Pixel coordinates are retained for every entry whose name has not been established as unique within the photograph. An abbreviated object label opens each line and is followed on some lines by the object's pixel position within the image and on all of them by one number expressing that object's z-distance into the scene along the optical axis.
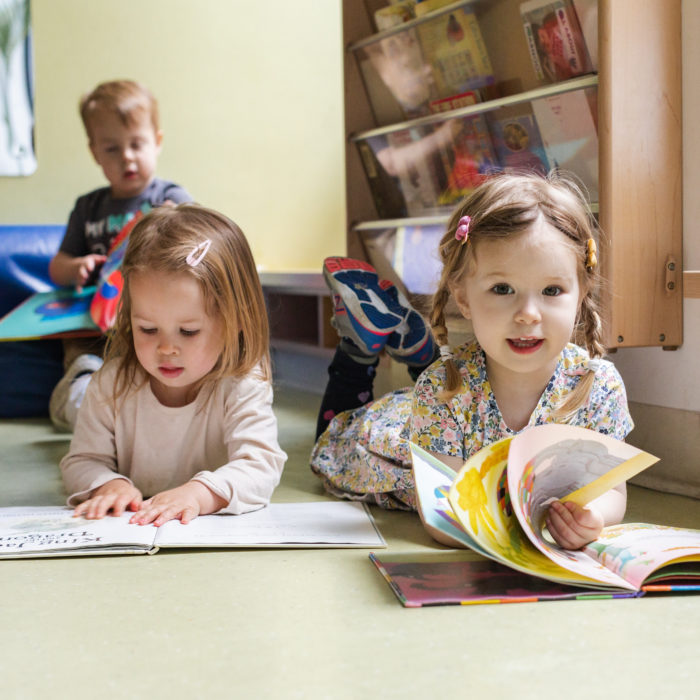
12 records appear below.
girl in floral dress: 1.20
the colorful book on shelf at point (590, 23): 1.53
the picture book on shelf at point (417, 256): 2.17
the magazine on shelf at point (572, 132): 1.58
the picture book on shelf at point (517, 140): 1.78
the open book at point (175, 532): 1.15
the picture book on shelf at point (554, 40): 1.61
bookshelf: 1.46
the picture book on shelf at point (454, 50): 1.96
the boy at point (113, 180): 2.73
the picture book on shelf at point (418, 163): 2.18
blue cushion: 2.56
